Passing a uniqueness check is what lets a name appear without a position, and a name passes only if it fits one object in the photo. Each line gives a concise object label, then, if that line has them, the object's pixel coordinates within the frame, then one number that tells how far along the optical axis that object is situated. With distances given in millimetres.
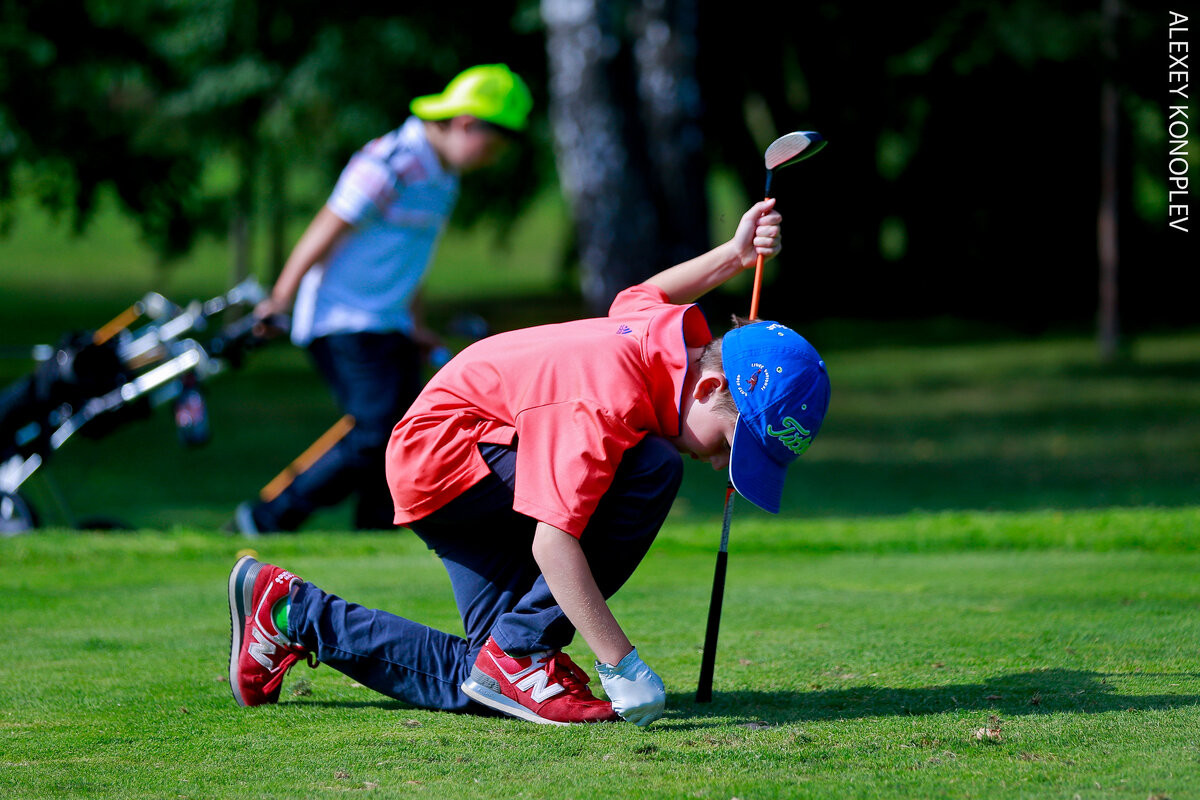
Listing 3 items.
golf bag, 11250
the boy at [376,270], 10617
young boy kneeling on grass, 5559
